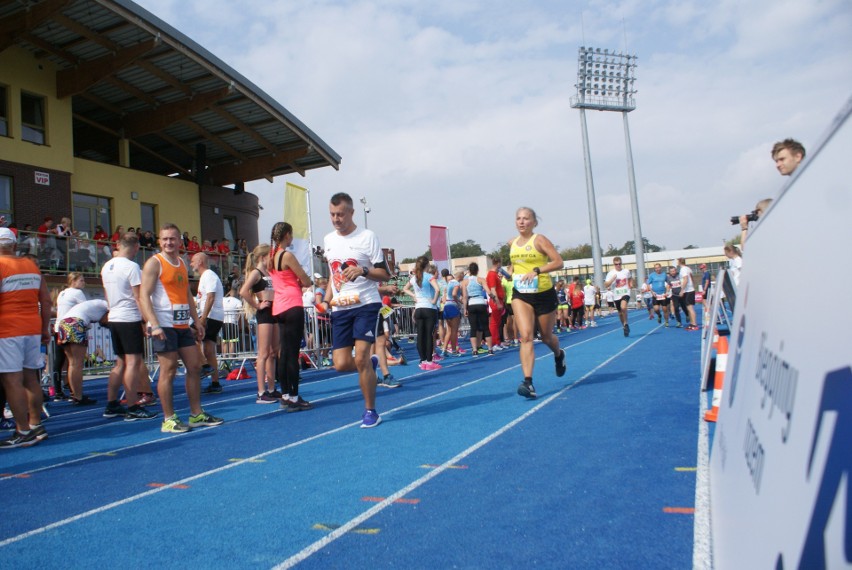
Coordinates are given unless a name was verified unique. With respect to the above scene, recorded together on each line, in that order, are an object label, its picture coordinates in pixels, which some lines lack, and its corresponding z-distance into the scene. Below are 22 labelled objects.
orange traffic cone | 4.90
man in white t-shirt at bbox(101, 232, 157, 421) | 6.81
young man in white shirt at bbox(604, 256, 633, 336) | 16.78
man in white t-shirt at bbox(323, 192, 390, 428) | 5.75
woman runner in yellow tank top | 6.90
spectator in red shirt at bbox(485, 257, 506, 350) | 14.84
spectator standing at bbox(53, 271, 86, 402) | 9.15
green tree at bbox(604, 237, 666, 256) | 116.94
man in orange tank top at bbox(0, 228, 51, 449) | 5.80
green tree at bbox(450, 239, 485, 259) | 120.75
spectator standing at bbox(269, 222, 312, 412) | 7.24
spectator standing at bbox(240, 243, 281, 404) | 7.81
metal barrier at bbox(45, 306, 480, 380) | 12.49
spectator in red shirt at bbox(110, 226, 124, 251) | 19.58
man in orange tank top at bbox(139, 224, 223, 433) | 5.96
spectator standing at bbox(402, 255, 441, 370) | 11.56
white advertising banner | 1.05
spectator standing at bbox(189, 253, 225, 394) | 8.66
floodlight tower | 45.19
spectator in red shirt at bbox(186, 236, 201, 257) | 22.17
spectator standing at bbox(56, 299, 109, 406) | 8.77
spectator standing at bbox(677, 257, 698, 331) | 16.47
